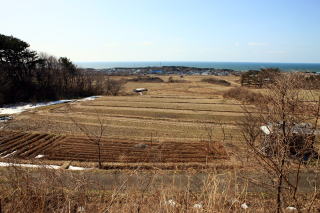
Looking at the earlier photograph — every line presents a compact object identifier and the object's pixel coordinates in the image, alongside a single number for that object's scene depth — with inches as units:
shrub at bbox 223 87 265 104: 1915.4
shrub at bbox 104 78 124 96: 2477.9
